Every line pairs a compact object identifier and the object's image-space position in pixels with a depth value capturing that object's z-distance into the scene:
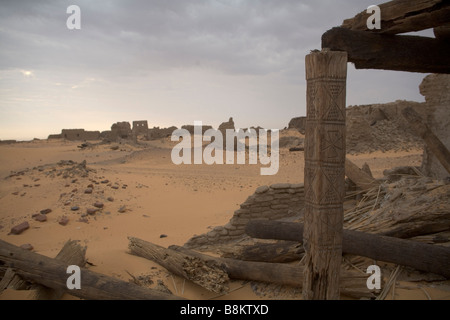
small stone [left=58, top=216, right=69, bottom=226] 8.98
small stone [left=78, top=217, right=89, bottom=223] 9.30
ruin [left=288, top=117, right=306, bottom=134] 36.34
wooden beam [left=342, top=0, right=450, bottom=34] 3.14
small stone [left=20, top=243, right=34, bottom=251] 7.09
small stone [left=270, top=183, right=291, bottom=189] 7.30
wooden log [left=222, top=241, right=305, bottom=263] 5.12
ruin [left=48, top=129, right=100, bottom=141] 36.28
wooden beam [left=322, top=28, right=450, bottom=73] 3.34
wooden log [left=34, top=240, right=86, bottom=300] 4.05
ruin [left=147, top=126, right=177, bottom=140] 33.91
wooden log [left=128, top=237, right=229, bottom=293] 4.70
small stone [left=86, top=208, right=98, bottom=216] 9.74
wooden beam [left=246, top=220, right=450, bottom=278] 4.07
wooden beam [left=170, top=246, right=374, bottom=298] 4.18
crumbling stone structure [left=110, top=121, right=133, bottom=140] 32.26
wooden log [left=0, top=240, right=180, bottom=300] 3.73
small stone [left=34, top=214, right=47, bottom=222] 9.09
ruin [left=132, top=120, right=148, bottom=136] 35.00
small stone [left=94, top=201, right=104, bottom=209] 10.20
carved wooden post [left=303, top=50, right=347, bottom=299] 3.06
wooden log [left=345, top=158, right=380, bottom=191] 7.23
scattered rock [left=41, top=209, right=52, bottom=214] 9.46
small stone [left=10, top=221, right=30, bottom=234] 8.31
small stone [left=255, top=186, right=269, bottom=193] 7.18
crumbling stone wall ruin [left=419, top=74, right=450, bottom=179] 8.17
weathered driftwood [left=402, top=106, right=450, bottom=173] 6.07
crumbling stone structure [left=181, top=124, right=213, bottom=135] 33.62
